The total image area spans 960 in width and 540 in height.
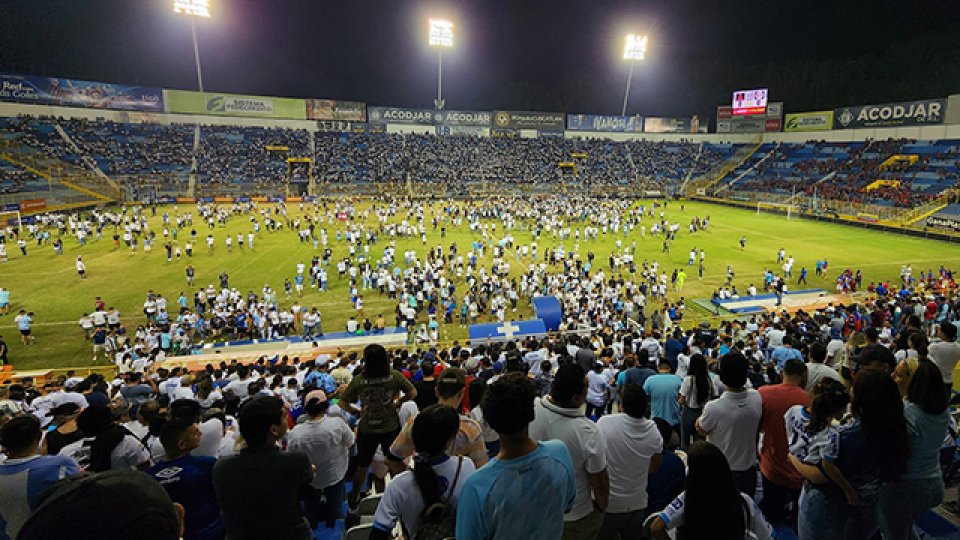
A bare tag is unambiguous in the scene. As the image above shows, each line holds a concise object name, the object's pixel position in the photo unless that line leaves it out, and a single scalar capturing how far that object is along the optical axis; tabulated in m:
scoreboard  67.56
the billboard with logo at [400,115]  69.75
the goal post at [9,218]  33.56
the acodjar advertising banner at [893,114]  50.06
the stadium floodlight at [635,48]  72.57
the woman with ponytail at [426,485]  2.71
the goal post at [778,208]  47.75
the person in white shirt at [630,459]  3.73
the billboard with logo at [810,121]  60.75
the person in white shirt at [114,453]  4.00
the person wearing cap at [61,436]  5.19
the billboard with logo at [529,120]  75.19
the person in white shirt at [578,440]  3.29
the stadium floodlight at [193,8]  54.50
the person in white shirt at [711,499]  2.62
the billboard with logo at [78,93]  47.44
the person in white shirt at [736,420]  4.42
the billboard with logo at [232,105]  58.59
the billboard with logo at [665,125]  77.50
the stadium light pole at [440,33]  65.00
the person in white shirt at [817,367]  6.27
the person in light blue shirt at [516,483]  2.38
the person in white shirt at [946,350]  6.59
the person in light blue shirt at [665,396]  5.92
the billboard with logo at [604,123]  77.38
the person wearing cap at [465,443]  3.49
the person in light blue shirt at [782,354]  8.60
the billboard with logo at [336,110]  65.69
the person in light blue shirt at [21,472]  3.41
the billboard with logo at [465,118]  72.50
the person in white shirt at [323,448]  4.55
